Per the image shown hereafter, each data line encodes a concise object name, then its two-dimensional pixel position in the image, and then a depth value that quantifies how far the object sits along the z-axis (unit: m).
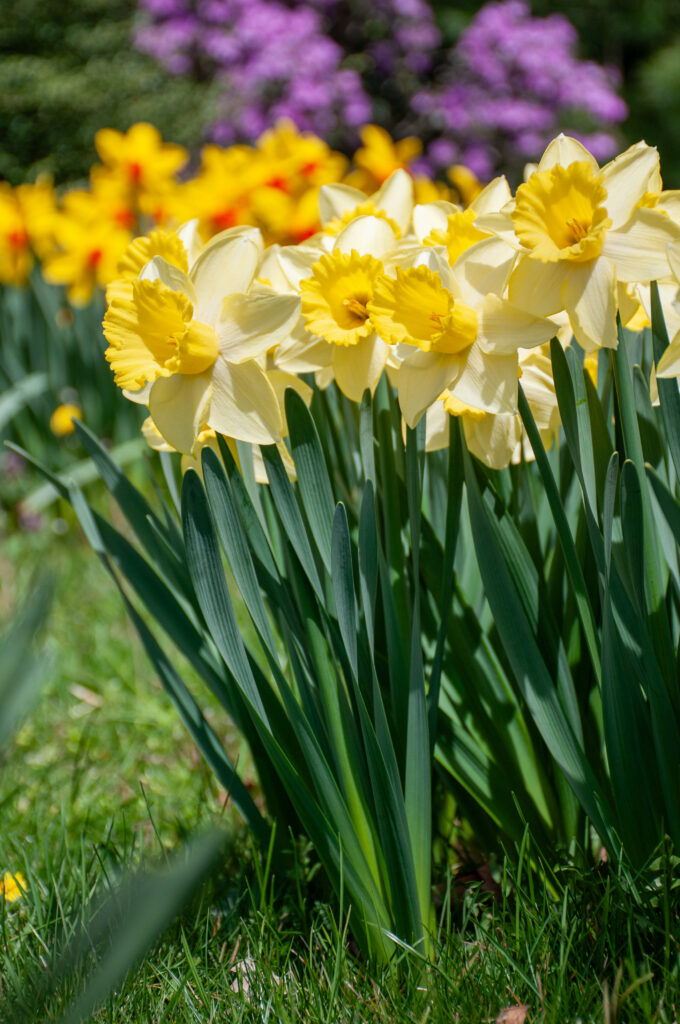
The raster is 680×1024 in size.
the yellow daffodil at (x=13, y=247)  3.18
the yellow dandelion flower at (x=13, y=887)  1.41
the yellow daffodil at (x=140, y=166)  2.99
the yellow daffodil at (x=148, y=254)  1.33
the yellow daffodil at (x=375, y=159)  2.82
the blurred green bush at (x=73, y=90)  7.61
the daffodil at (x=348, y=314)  1.31
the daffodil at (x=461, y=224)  1.29
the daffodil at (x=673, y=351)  1.25
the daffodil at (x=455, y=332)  1.28
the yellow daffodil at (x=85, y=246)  2.91
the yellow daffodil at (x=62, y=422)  2.69
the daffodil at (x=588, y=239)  1.27
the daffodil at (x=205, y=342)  1.30
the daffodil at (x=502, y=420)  1.32
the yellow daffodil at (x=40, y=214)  3.14
